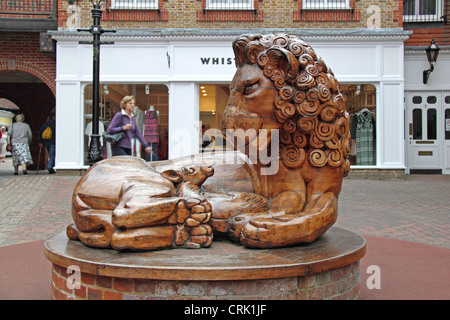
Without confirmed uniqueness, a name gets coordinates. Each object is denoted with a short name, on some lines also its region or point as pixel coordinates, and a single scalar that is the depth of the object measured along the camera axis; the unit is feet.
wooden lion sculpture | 8.79
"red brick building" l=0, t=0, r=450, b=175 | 45.01
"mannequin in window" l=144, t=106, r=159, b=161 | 45.65
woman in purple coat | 24.76
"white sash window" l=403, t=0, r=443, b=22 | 50.11
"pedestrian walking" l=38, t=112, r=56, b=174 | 50.16
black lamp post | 28.07
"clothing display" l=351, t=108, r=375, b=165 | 45.91
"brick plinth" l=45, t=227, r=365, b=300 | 7.57
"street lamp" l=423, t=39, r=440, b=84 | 46.06
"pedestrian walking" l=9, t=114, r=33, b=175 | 49.39
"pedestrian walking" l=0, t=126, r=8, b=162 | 92.22
